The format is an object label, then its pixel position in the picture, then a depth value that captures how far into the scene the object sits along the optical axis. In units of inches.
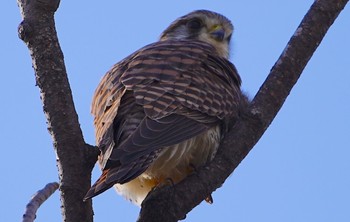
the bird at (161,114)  384.2
